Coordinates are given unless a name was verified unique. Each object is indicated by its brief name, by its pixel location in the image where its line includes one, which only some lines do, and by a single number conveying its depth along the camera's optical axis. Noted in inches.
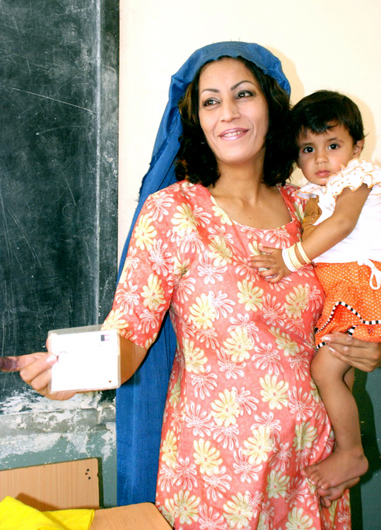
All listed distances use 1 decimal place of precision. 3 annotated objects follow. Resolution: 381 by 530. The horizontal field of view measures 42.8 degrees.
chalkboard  60.6
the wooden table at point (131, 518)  42.3
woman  40.9
